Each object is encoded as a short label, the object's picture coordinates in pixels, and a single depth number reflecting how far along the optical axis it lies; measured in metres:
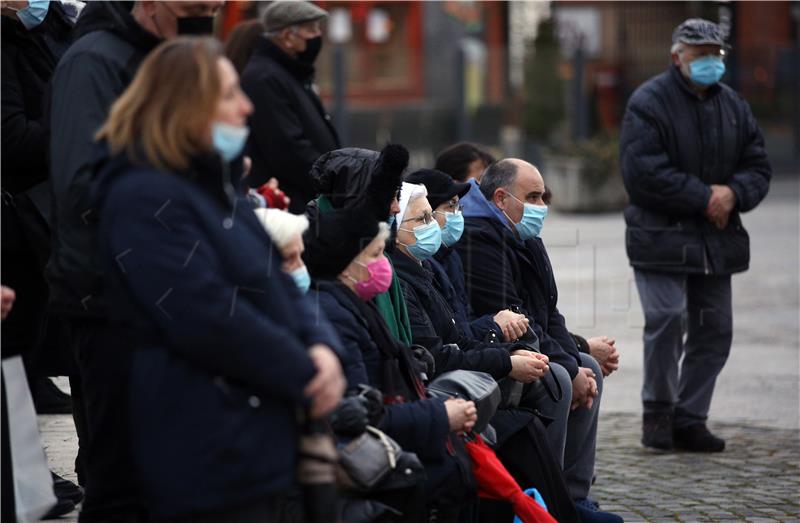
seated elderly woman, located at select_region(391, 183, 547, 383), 9.87
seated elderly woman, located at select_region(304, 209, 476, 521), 8.36
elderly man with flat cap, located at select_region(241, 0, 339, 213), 13.63
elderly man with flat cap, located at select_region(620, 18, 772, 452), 13.94
